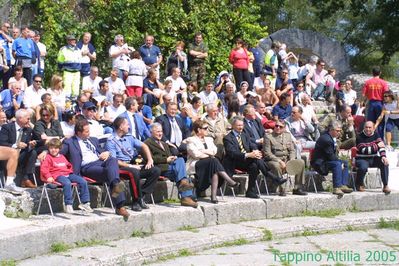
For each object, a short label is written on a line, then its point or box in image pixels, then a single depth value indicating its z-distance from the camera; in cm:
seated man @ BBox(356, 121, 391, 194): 1448
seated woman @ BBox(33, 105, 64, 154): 1188
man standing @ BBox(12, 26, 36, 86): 1641
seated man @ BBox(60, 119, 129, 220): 1095
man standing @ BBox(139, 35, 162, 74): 1838
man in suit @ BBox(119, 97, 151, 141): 1386
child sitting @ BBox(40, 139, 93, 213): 1080
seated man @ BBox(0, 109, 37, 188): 1156
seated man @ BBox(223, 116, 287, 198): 1308
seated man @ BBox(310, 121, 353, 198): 1399
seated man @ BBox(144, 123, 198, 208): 1205
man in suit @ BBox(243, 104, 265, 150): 1418
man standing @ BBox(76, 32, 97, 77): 1748
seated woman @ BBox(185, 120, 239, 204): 1246
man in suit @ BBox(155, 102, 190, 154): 1391
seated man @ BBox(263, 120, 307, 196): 1364
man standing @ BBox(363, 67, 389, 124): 1828
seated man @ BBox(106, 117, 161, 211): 1156
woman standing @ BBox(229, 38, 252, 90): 1950
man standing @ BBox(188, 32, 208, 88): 1945
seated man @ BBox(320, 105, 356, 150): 1658
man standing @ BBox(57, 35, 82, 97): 1688
